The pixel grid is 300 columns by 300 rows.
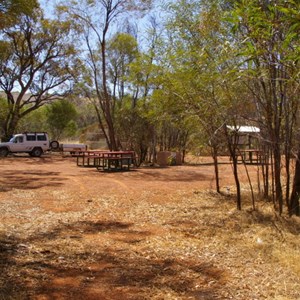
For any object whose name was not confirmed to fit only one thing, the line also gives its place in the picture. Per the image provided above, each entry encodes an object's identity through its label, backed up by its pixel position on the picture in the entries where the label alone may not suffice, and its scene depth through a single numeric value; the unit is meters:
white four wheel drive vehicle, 31.52
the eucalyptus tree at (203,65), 7.96
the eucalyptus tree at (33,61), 31.33
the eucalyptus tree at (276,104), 6.16
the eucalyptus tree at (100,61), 22.11
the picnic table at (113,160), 19.36
